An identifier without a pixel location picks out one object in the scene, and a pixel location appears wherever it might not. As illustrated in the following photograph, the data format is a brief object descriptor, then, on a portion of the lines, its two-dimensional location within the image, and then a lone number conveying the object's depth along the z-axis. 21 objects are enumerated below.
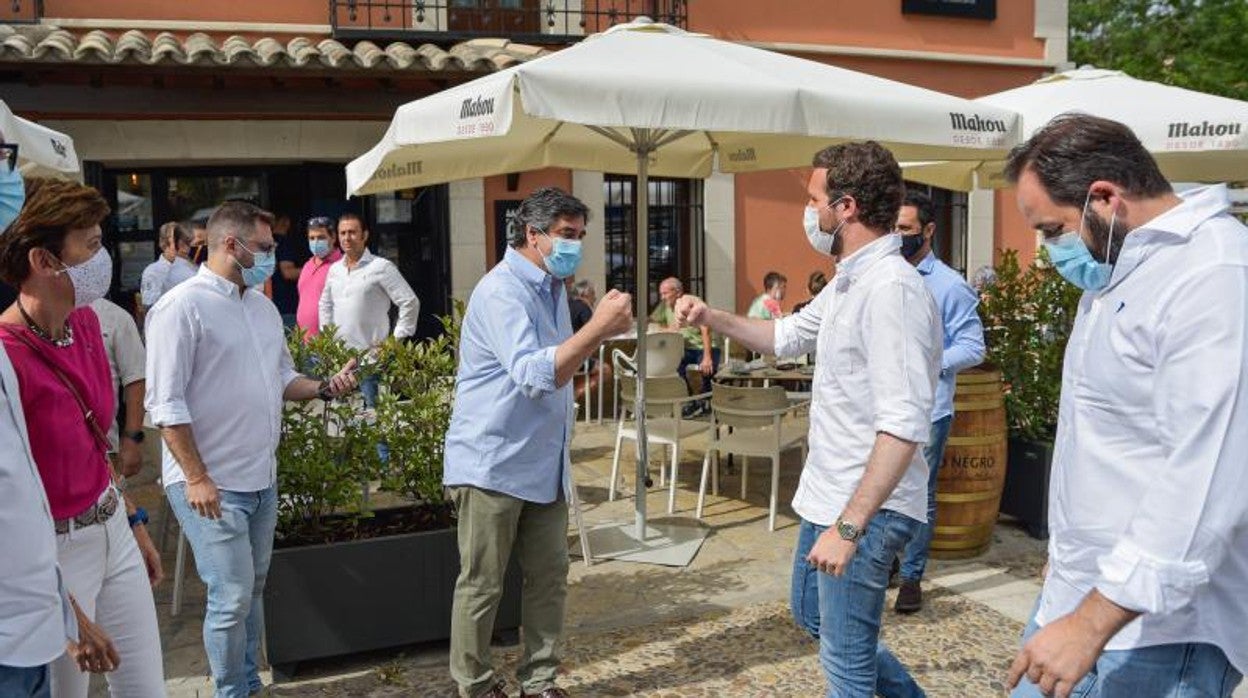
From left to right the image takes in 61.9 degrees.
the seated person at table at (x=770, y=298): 9.40
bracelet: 2.94
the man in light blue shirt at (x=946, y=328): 4.49
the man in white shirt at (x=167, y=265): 8.03
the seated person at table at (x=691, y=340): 8.62
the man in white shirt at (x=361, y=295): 7.01
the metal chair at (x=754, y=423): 6.00
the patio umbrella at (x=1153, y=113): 6.25
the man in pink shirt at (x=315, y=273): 7.42
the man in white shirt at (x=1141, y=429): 1.70
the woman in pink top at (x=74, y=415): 2.48
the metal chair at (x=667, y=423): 6.34
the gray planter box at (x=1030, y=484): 5.76
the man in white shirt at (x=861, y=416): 2.59
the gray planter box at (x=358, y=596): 3.93
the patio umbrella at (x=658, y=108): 4.45
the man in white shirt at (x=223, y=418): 3.29
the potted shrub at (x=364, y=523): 3.95
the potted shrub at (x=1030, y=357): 5.80
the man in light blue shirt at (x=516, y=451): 3.49
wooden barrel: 5.18
